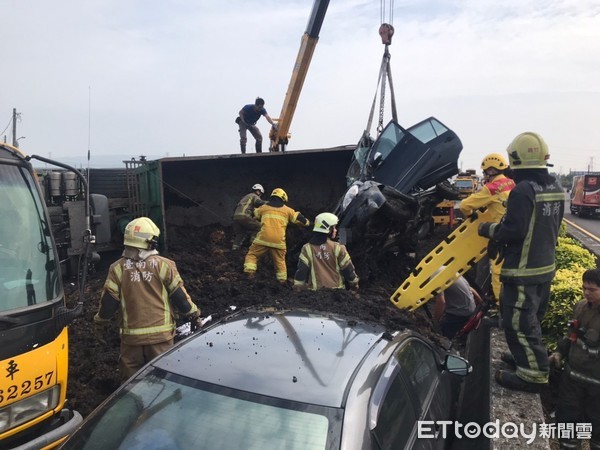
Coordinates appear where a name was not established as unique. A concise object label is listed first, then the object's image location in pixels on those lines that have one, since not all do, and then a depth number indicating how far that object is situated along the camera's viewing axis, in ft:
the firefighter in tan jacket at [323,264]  17.28
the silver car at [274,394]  6.27
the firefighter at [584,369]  11.21
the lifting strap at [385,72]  32.99
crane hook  33.53
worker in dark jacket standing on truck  38.09
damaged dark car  22.44
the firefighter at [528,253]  11.68
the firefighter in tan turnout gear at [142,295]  12.12
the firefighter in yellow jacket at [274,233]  22.47
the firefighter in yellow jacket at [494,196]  16.66
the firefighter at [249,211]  25.77
